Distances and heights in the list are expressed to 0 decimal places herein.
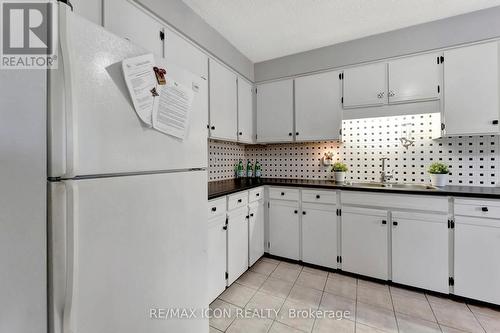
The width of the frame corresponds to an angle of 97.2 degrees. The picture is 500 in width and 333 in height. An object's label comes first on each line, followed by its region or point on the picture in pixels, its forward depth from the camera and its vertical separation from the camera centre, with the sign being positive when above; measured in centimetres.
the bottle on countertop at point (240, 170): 317 -6
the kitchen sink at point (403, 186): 213 -23
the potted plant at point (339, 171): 261 -7
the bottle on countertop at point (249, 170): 330 -7
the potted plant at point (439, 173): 219 -9
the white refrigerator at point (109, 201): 67 -13
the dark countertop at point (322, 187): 184 -22
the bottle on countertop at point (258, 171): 328 -8
